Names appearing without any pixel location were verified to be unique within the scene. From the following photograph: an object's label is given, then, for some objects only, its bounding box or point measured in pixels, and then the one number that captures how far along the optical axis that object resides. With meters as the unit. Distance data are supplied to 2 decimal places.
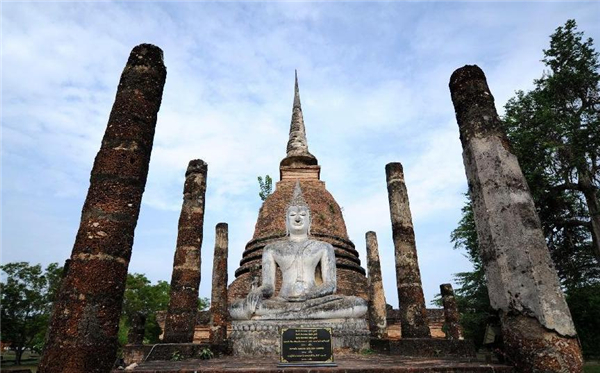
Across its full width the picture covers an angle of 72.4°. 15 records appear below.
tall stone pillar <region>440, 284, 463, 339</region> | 11.96
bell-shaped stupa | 13.12
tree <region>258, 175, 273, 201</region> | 25.80
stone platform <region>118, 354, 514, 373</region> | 3.45
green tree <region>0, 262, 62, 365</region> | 25.38
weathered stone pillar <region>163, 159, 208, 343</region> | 8.99
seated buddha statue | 6.20
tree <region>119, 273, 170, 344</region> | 27.70
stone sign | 3.99
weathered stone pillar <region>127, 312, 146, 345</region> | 11.05
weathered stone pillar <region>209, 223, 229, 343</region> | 11.43
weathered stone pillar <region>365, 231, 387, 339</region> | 12.89
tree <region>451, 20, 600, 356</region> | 13.91
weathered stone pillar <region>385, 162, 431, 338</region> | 9.70
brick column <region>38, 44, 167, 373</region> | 4.08
